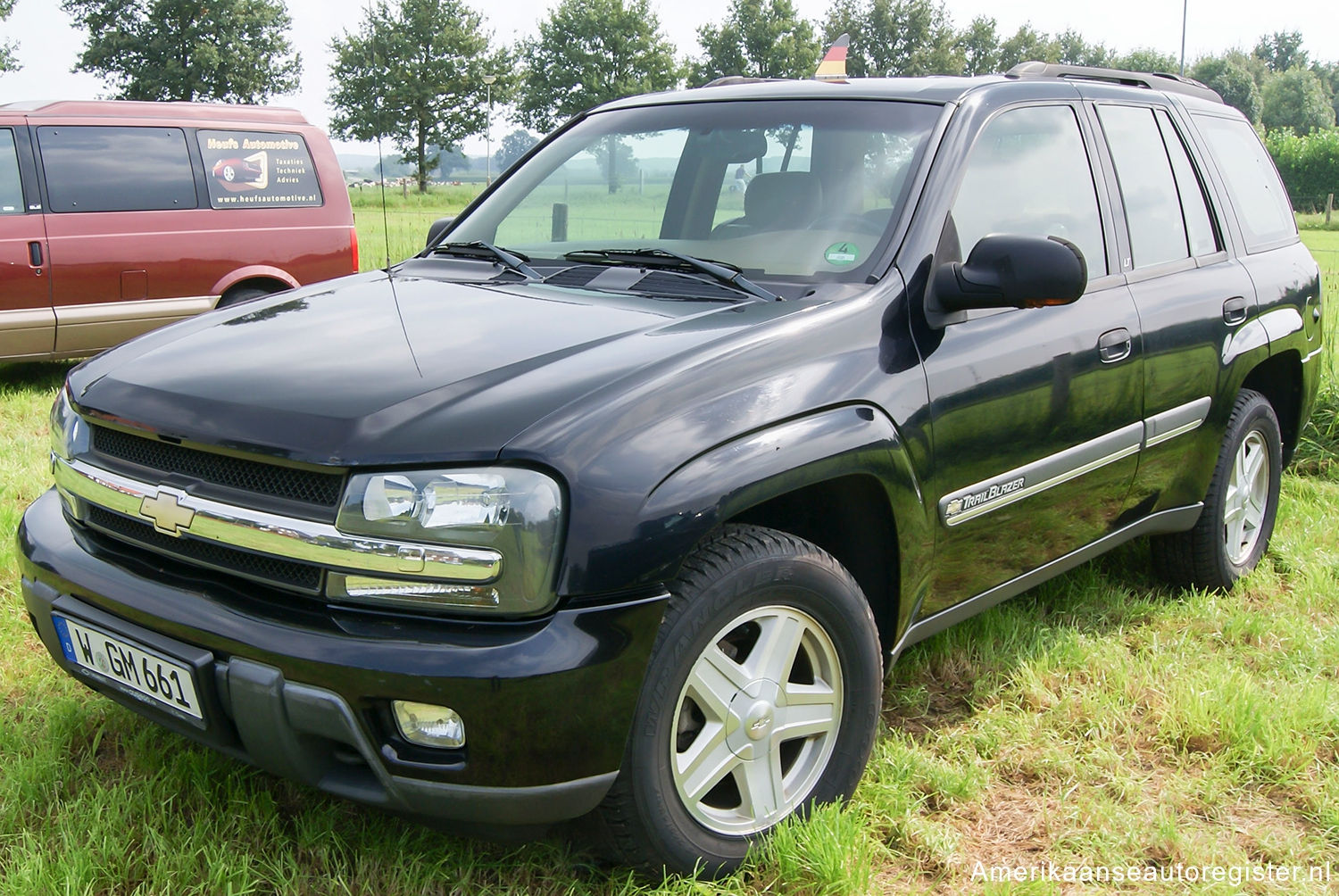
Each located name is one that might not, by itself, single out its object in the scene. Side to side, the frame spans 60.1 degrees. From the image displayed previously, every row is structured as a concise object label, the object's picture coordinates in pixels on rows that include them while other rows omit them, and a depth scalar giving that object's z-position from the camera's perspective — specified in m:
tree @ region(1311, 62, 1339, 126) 112.38
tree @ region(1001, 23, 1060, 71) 84.19
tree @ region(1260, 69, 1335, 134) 90.81
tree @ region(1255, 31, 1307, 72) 117.94
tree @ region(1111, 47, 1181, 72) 92.12
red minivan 7.37
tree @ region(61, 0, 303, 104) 45.91
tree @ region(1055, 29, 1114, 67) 95.38
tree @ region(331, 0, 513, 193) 50.44
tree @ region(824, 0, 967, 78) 77.94
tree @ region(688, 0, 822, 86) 66.12
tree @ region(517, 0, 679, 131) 59.78
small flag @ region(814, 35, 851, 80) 4.27
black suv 1.95
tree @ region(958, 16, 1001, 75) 80.31
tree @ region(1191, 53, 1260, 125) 87.81
